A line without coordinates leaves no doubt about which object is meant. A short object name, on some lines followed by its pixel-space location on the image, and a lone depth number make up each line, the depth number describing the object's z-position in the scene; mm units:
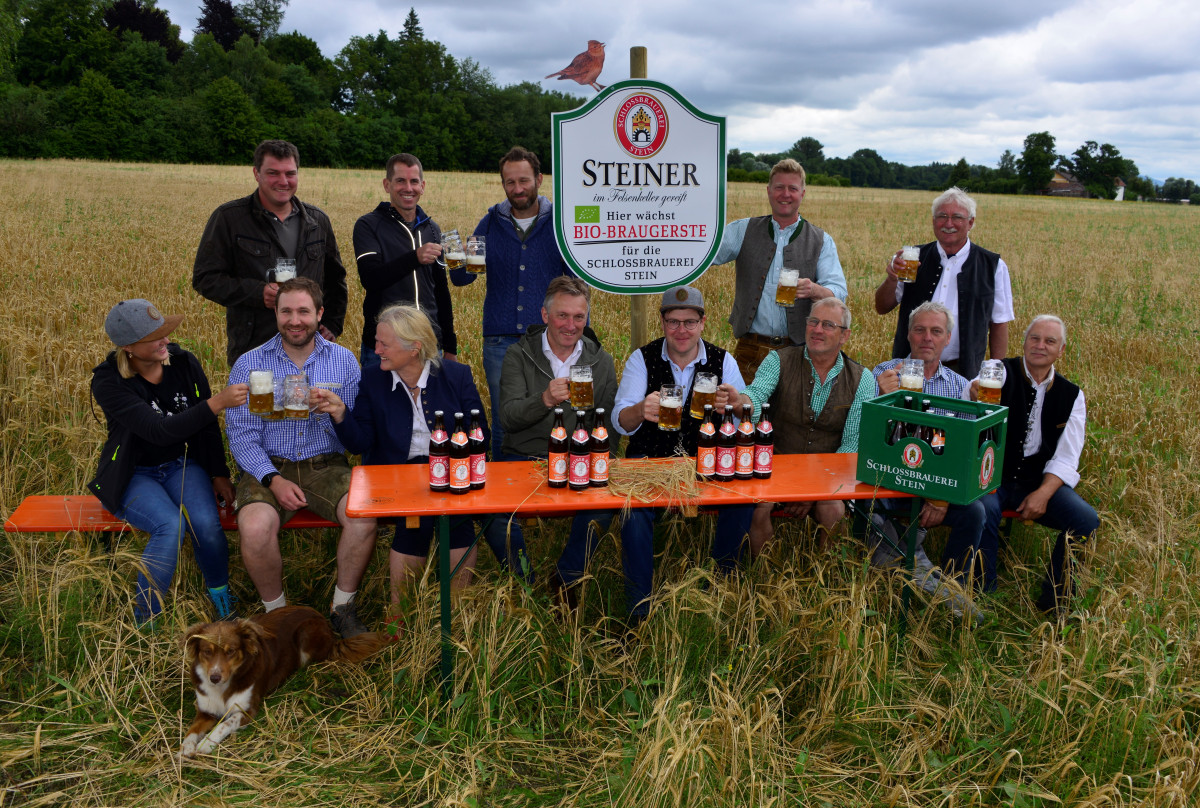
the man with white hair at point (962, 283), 5465
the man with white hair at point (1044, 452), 4520
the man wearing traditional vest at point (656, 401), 4184
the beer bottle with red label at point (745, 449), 4039
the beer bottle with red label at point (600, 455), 3871
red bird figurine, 5070
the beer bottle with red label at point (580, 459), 3844
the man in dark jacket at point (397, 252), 5508
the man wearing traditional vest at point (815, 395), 4617
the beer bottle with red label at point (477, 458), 3840
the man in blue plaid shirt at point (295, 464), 4227
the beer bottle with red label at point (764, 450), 4086
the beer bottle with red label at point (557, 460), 3900
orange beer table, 3596
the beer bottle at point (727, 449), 4035
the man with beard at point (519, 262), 5539
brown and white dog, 3362
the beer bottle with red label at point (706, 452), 4027
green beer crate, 3791
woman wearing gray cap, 4113
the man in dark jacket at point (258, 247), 5215
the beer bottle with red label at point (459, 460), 3740
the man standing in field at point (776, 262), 5520
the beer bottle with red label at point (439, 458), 3756
